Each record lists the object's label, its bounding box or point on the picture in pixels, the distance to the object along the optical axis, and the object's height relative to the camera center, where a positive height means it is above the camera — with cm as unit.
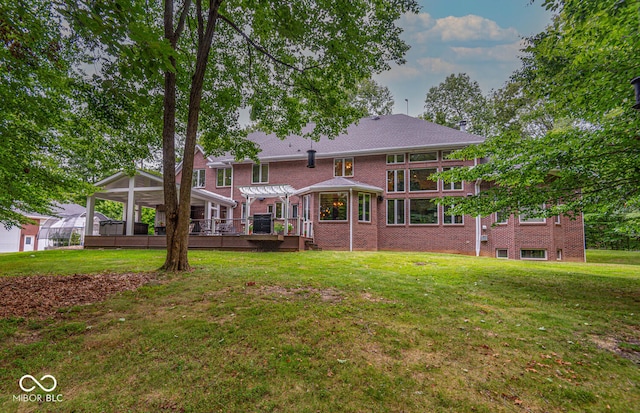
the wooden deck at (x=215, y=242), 1323 -84
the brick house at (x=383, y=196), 1450 +165
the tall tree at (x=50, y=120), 546 +274
